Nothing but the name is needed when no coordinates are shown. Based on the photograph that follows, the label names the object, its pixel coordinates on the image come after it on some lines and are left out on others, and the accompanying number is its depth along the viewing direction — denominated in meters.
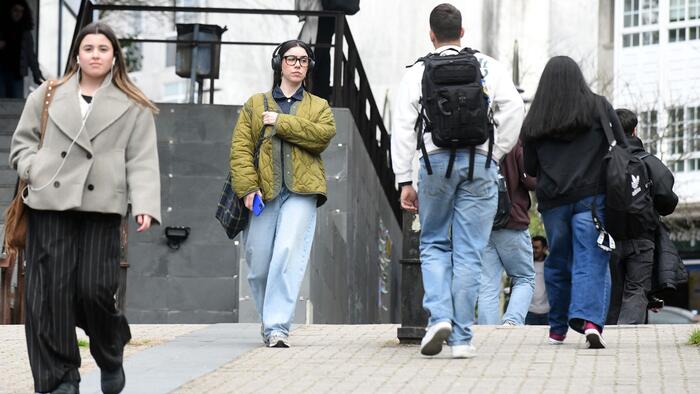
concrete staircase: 34.25
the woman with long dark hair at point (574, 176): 19.03
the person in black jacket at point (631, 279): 24.83
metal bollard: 19.92
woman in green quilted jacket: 20.09
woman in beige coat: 14.33
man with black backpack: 17.78
